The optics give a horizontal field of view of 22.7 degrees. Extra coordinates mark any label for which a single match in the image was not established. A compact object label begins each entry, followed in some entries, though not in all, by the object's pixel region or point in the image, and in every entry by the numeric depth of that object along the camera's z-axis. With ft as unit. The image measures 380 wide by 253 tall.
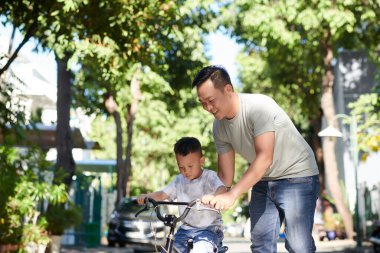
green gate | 88.50
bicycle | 18.61
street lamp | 95.35
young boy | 20.76
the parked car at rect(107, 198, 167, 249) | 87.86
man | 19.36
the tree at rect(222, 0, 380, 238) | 93.09
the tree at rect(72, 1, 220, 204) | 49.60
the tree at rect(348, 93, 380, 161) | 77.41
